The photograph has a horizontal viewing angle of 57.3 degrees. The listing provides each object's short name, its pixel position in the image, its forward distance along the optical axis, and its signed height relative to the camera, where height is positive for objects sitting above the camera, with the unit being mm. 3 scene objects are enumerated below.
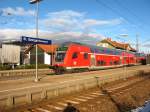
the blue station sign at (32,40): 12442 +1891
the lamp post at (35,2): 12841 +5479
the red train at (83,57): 18218 +356
